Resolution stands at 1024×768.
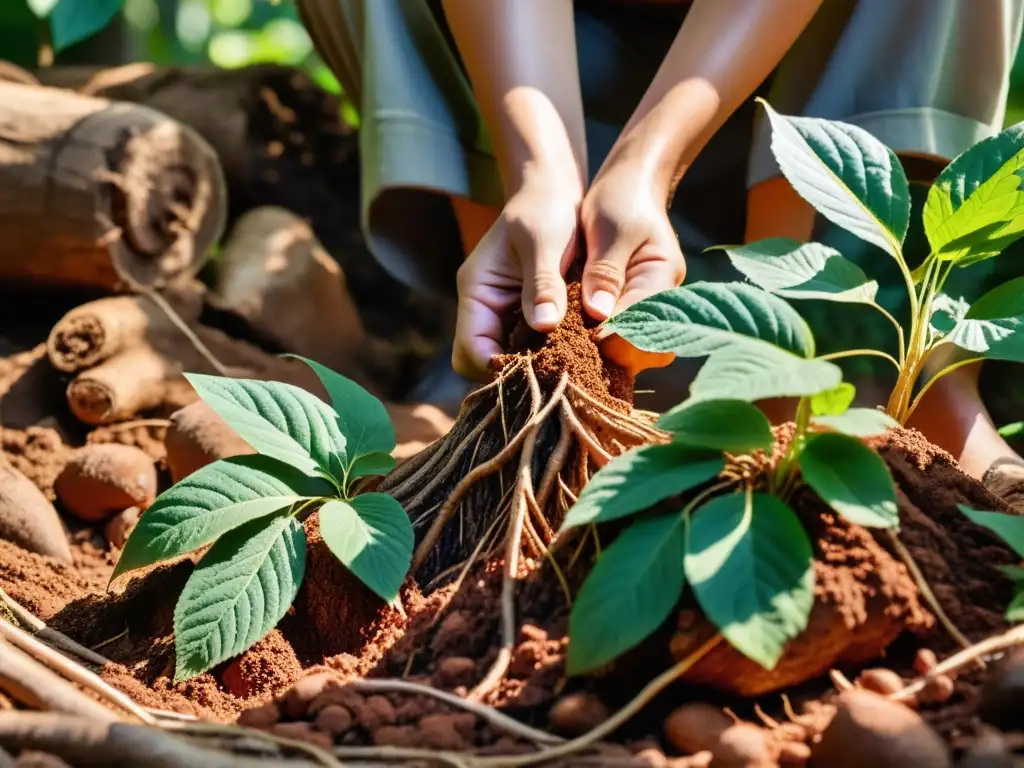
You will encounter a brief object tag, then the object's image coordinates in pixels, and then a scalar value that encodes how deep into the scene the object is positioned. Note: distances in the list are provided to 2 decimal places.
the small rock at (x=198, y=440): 1.36
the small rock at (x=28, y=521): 1.21
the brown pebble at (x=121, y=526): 1.38
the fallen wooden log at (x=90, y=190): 1.70
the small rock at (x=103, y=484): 1.39
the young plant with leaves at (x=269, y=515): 0.84
